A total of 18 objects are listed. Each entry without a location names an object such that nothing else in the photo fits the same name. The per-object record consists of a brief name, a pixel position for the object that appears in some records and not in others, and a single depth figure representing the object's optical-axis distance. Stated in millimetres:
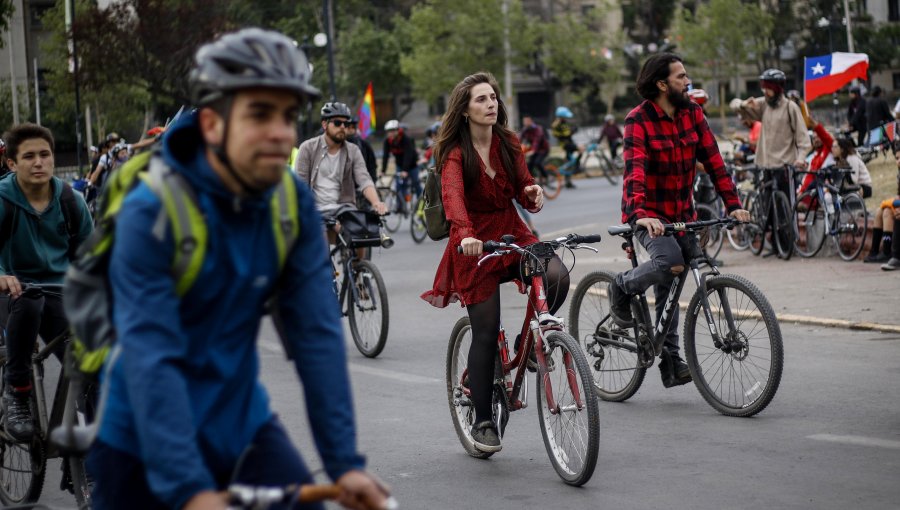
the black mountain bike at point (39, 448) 5578
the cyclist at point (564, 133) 33562
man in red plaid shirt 7586
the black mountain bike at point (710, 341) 7309
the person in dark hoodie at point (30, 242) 6203
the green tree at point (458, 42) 64000
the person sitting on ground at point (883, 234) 13961
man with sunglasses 11255
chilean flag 21114
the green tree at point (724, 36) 68125
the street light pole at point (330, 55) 35969
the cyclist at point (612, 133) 37641
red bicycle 6027
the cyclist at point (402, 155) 24469
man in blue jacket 2750
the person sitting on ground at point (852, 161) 16672
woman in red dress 6625
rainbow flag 31402
